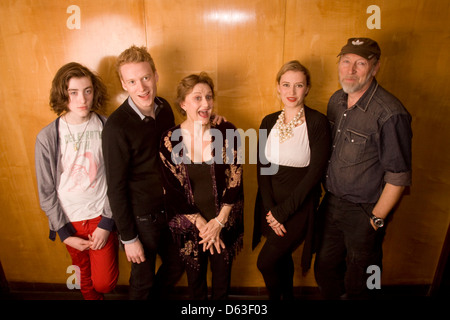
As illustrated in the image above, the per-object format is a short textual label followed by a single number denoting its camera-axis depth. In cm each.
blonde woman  166
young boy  167
